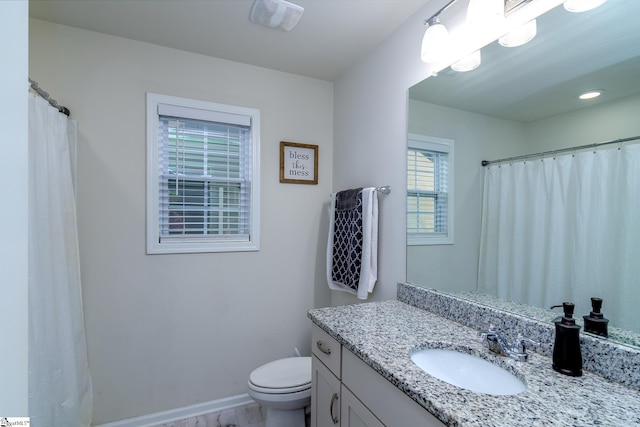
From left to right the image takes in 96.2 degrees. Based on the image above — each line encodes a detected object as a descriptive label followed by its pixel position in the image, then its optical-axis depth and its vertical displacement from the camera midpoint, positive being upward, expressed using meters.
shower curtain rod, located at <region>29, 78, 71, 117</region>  1.21 +0.52
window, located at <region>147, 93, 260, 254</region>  1.85 +0.23
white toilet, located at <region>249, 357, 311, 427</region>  1.51 -0.96
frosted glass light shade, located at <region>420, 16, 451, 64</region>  1.28 +0.77
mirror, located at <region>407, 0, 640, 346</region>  0.86 +0.43
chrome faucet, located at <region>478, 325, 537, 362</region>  0.94 -0.46
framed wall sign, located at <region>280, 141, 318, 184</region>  2.18 +0.37
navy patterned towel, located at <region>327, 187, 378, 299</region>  1.75 -0.20
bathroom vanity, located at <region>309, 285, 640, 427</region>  0.67 -0.48
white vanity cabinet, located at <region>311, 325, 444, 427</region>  0.82 -0.63
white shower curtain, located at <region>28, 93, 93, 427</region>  1.18 -0.35
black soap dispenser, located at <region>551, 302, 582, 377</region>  0.82 -0.40
